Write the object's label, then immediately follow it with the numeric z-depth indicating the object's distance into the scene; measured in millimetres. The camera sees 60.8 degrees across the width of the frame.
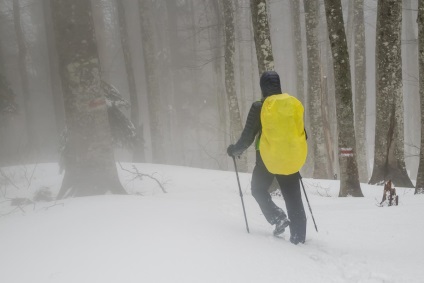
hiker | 4188
